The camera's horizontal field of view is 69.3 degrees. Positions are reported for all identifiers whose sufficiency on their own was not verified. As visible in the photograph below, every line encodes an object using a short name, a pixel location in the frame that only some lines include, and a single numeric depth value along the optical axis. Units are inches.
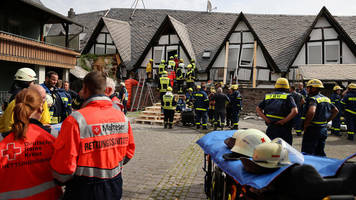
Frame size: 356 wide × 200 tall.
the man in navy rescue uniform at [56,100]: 219.6
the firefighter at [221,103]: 457.7
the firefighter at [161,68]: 633.0
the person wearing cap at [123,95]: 503.2
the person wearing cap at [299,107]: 365.6
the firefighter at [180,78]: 668.1
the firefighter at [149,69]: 842.2
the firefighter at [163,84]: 549.6
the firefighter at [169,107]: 453.8
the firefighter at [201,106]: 461.7
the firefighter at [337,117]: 426.9
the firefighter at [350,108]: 384.8
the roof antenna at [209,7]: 1225.5
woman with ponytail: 82.1
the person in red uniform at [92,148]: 82.5
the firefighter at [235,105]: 451.2
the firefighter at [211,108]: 504.6
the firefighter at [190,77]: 646.7
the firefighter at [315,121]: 197.0
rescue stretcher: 75.9
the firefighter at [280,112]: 189.3
